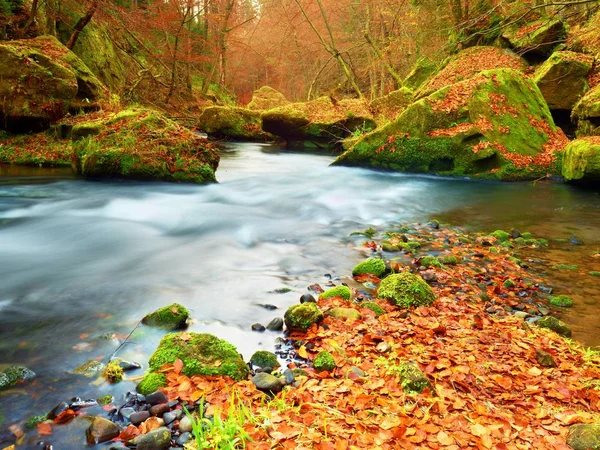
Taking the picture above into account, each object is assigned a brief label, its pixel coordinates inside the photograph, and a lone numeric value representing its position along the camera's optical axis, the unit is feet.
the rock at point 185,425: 8.32
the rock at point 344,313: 13.11
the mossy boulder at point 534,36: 48.34
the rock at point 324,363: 10.55
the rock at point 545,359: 10.75
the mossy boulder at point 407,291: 14.15
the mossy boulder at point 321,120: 61.46
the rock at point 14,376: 9.70
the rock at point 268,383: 9.66
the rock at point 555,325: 12.65
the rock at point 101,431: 8.13
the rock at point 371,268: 17.12
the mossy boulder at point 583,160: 32.32
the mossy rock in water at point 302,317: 12.47
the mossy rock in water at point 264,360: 10.72
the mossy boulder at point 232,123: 65.92
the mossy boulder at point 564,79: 43.50
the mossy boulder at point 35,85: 34.94
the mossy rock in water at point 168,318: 12.62
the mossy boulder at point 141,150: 31.91
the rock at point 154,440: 7.85
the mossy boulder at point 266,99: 91.79
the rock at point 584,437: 7.47
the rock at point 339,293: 14.58
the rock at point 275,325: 12.74
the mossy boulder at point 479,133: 38.47
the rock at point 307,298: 14.53
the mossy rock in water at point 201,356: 10.09
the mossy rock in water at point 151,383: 9.51
